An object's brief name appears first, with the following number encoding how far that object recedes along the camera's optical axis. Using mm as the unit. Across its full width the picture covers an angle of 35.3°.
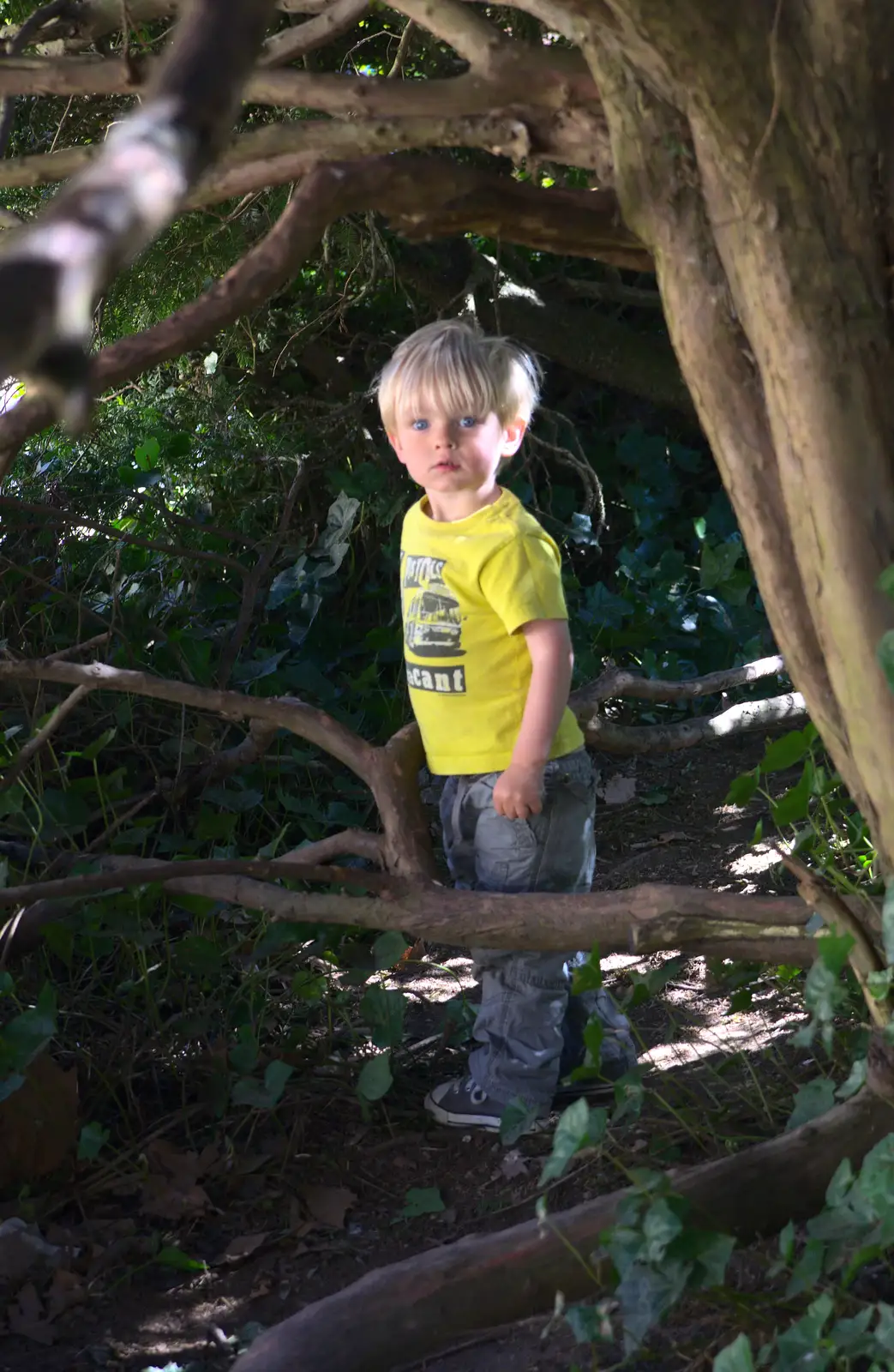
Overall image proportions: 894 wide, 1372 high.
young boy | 2586
